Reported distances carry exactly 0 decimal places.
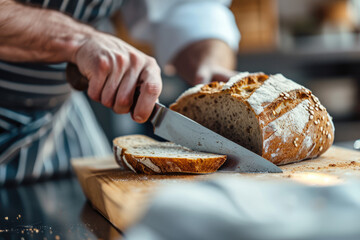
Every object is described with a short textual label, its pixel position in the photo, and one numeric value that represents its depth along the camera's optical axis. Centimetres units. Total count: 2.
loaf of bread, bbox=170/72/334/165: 69
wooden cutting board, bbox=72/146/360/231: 60
